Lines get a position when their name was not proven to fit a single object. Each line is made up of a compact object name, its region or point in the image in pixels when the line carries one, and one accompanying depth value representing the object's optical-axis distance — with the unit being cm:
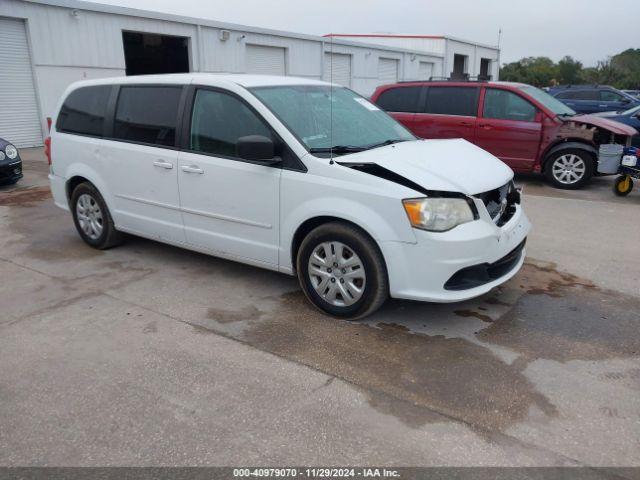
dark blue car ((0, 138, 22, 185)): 923
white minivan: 371
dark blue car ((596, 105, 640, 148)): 1181
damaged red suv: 895
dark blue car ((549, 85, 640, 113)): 1836
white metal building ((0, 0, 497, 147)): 1370
